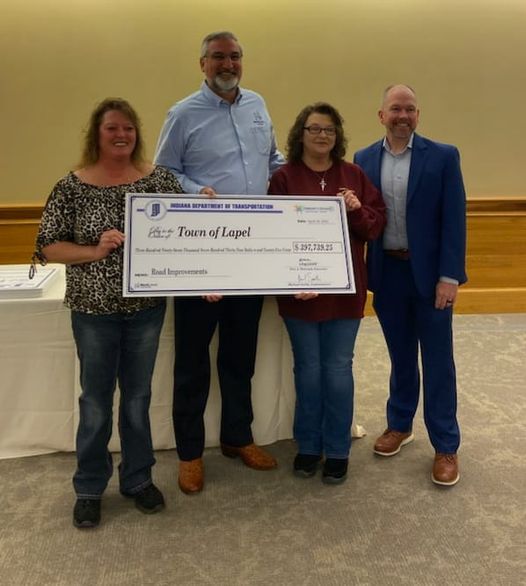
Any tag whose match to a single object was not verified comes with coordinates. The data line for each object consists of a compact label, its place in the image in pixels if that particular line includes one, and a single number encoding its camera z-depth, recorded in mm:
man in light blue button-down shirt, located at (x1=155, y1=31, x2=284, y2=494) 1980
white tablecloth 2176
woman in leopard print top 1675
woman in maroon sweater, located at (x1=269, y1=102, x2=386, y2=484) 1951
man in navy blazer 2006
